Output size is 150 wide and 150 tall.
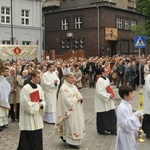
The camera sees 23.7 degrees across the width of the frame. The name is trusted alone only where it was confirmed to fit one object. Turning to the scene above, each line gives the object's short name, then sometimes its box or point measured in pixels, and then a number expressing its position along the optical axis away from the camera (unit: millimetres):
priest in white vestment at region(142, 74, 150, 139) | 9295
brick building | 42250
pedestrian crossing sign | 14836
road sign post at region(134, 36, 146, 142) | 14831
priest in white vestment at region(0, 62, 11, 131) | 10516
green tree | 31297
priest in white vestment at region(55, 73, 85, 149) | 8398
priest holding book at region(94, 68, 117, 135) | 9914
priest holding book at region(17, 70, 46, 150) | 7220
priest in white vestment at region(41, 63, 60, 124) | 11855
